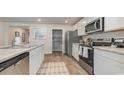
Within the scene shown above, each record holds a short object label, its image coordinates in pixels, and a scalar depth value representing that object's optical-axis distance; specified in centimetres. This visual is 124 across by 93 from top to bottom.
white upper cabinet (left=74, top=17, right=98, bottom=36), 301
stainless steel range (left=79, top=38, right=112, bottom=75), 213
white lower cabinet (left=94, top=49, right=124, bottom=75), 122
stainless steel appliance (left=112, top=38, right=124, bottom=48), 174
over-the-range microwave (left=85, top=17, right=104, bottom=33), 213
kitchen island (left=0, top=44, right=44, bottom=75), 77
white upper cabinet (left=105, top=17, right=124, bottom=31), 156
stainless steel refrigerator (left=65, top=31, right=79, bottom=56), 464
